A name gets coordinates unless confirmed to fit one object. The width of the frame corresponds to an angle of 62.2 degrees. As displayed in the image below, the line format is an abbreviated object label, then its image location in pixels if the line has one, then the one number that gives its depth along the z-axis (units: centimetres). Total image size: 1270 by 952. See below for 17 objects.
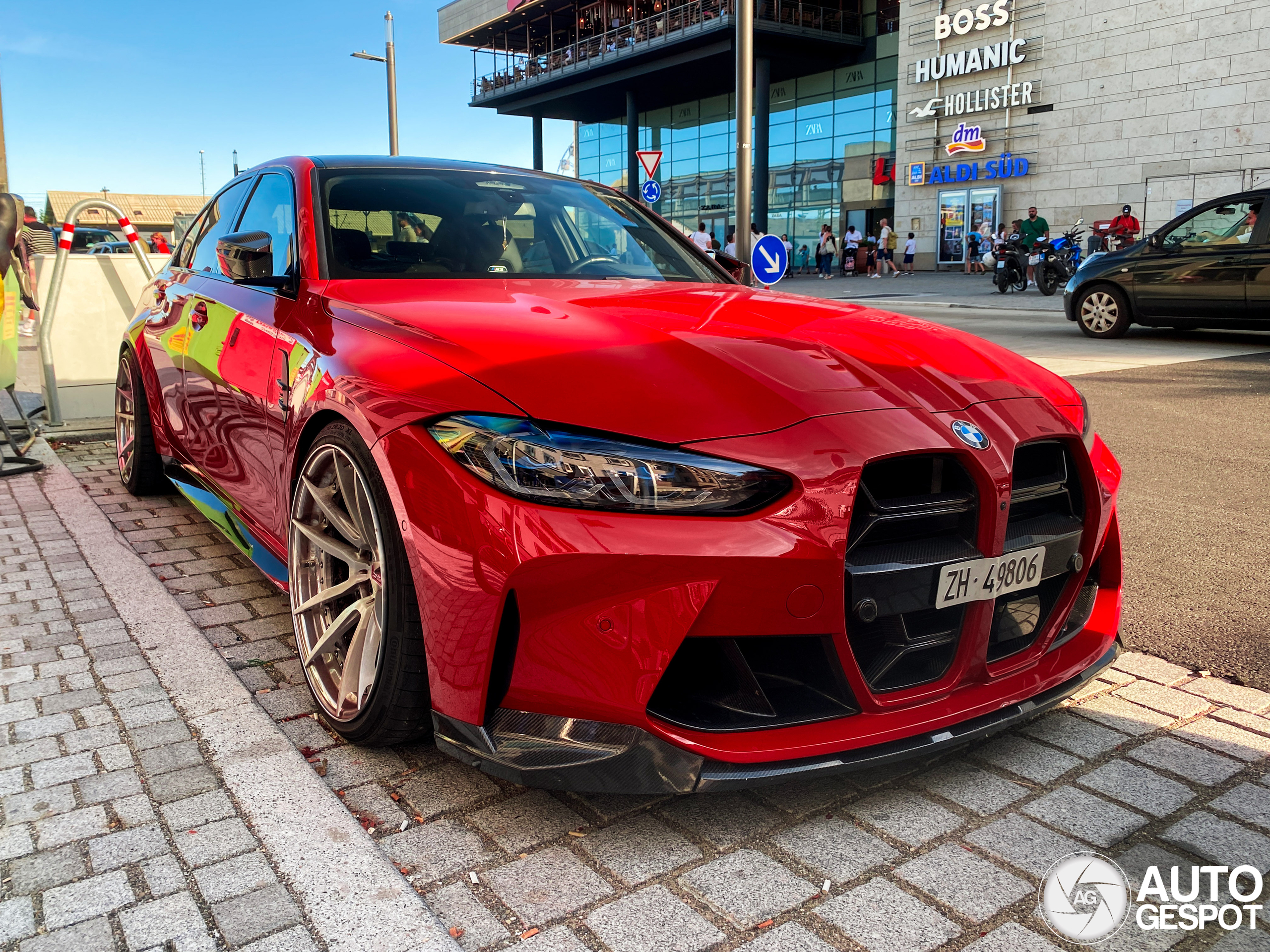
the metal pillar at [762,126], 3694
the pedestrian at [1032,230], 2369
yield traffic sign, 1452
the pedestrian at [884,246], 3203
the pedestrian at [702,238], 2239
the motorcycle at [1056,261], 2039
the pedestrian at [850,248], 3512
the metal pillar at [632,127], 4250
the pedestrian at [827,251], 3544
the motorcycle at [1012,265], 2186
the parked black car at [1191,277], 1176
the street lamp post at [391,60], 2355
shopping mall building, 2617
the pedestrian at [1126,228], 2342
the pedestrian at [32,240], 1360
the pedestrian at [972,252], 3088
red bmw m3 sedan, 205
